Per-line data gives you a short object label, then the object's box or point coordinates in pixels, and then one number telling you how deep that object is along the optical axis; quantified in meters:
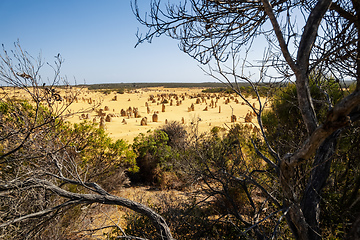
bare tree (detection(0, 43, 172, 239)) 2.76
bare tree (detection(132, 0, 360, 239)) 2.04
